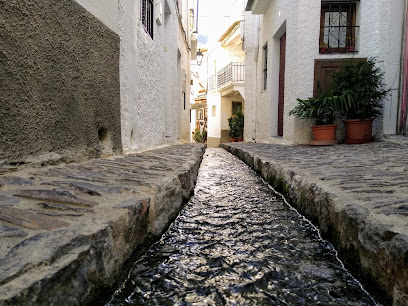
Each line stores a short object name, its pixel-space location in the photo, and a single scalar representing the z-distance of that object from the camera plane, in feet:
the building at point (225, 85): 58.65
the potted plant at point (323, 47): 23.66
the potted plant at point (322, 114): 20.98
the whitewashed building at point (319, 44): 21.71
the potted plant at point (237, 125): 52.49
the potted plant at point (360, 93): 20.65
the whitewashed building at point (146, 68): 12.76
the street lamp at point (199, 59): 69.51
